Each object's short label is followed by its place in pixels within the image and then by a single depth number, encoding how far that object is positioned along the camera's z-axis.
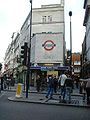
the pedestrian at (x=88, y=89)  6.78
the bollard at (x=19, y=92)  7.98
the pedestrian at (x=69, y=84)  7.07
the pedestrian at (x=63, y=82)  7.37
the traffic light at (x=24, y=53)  8.01
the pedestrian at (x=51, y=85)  8.18
